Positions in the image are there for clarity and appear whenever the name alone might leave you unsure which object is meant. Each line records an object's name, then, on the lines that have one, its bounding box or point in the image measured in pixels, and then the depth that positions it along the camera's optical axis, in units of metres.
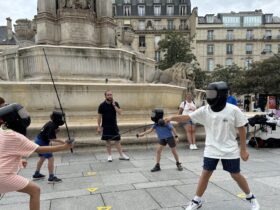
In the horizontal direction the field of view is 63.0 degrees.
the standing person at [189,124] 6.30
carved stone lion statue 9.46
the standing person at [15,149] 2.18
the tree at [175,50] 29.67
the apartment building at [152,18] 46.40
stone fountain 6.64
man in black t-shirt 5.23
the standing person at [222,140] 2.79
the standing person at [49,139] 3.94
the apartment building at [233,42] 47.56
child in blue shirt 4.45
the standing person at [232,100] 6.80
